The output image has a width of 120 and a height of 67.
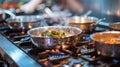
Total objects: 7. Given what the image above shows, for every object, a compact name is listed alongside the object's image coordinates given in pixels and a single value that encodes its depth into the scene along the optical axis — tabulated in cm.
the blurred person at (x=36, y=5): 214
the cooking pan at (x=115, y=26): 130
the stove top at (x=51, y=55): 91
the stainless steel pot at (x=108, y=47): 90
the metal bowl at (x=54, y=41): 107
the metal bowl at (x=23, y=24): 154
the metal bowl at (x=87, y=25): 136
